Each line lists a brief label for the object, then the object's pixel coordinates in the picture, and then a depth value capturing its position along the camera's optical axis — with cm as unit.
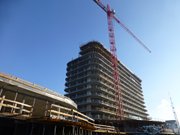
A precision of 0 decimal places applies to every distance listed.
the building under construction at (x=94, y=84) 4940
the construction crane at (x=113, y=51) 5719
